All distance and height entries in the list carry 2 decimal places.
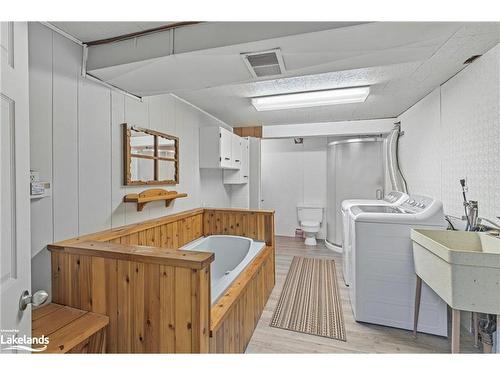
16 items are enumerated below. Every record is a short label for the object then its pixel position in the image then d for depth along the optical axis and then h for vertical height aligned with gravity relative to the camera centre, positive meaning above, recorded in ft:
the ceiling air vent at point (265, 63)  4.50 +2.53
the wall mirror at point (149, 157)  6.41 +0.86
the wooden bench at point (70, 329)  3.52 -2.36
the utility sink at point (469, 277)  4.36 -1.82
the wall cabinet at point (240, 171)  12.57 +0.73
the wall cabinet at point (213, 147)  10.14 +1.64
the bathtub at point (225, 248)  8.72 -2.50
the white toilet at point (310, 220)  14.65 -2.41
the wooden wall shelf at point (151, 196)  6.39 -0.38
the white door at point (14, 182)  2.43 +0.03
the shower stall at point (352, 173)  13.08 +0.64
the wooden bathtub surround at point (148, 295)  3.57 -1.91
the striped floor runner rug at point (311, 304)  6.48 -3.98
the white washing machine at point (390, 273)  6.23 -2.52
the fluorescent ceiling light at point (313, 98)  8.46 +3.37
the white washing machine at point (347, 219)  8.31 -1.32
